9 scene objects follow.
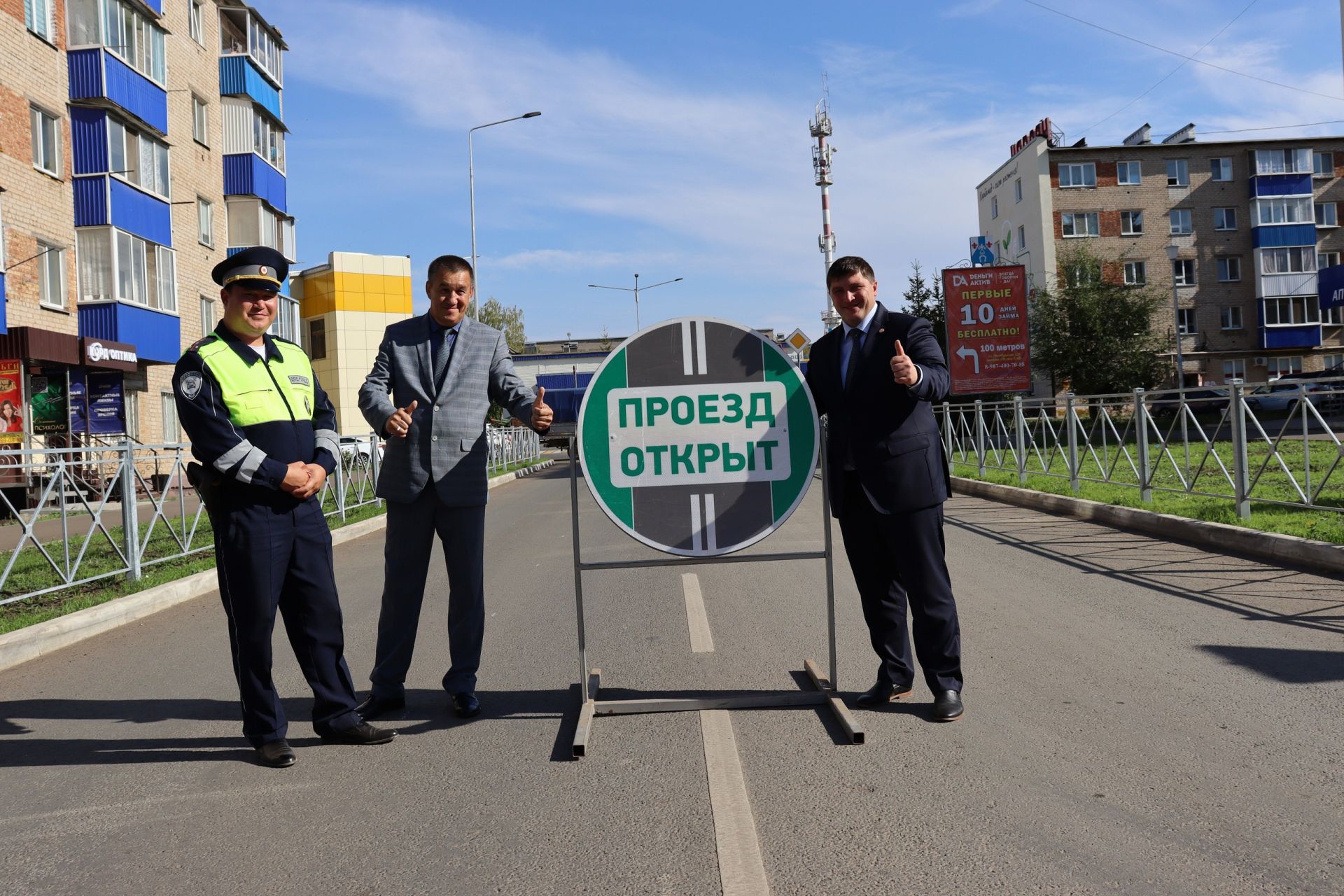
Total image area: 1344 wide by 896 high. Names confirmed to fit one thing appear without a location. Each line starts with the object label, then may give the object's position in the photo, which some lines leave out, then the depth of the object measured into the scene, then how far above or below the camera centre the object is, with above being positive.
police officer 4.05 -0.19
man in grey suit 4.64 -0.12
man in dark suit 4.45 -0.24
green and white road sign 4.59 -0.03
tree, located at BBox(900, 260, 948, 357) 39.28 +4.42
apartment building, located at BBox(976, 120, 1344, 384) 52.47 +9.05
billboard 22.91 +1.89
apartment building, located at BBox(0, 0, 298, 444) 20.55 +5.32
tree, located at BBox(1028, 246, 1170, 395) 40.09 +2.86
